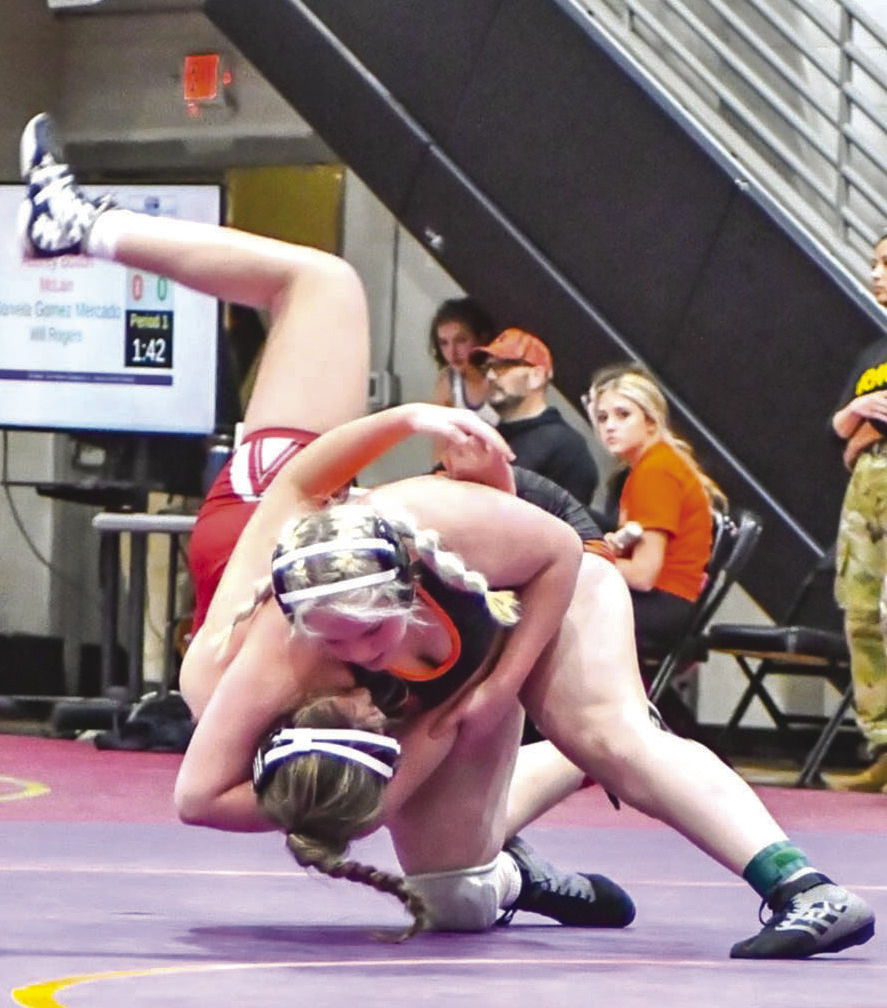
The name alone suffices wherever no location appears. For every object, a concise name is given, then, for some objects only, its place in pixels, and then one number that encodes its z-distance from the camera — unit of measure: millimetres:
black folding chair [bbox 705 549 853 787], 13164
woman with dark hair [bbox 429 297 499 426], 14398
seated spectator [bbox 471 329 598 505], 12969
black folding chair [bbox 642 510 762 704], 12945
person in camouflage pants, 12469
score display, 15211
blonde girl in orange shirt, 12687
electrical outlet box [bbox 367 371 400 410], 17906
